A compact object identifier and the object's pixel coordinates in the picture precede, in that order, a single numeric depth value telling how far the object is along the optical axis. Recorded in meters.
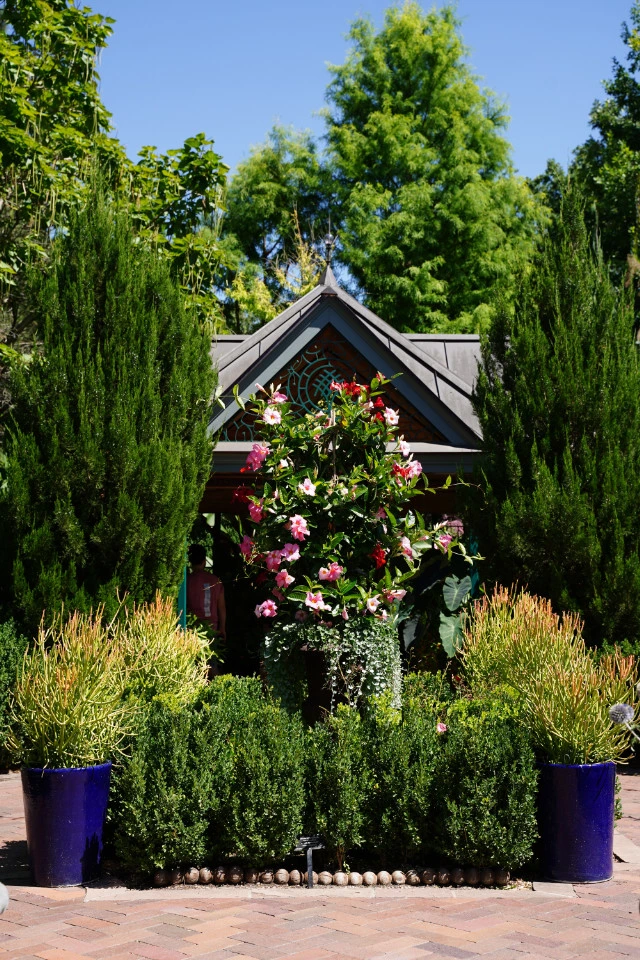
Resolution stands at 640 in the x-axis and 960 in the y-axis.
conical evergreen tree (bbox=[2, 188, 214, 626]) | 8.76
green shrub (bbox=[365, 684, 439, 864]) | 5.73
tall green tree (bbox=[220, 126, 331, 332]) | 30.19
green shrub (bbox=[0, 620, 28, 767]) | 8.77
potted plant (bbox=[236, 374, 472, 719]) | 6.70
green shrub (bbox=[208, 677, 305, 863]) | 5.57
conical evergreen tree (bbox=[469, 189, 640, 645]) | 9.09
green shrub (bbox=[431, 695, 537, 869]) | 5.59
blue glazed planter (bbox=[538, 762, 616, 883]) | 5.71
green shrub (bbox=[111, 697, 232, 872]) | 5.51
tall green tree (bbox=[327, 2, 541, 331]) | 25.28
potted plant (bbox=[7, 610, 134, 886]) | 5.63
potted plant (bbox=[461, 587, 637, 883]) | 5.73
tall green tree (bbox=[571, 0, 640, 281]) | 24.30
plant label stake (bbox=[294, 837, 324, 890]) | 5.60
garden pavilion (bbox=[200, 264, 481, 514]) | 11.31
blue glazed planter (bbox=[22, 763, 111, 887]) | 5.62
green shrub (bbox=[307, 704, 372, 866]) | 5.67
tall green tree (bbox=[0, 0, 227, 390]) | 11.34
